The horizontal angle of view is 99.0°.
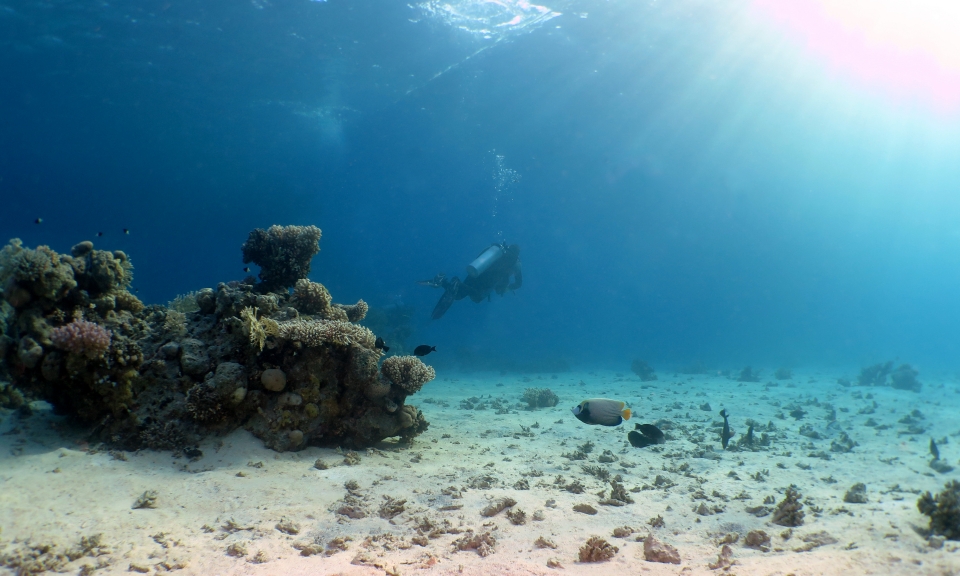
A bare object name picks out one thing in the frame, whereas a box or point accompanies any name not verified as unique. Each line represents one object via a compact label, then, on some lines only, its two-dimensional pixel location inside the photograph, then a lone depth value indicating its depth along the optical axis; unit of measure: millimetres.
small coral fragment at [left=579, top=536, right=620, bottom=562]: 3662
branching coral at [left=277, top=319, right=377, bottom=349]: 6180
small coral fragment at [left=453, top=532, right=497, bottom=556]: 3826
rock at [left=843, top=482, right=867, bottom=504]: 5891
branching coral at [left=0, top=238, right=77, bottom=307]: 5242
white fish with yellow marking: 5643
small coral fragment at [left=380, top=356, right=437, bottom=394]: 7102
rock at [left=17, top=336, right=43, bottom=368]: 5016
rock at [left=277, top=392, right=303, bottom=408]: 6223
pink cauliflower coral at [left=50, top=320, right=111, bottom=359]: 5000
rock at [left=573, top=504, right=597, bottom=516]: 5027
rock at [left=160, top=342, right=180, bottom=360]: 5969
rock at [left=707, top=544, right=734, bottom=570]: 3504
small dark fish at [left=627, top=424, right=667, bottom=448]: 6543
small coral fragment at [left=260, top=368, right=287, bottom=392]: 6023
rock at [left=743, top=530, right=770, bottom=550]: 4117
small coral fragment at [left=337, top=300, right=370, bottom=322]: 8164
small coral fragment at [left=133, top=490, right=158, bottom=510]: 4227
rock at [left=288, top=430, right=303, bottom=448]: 6078
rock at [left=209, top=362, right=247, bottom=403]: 5734
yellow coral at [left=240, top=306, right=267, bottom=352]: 5867
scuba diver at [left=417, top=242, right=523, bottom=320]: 23891
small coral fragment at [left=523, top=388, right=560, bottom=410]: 14359
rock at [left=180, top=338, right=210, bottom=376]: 5871
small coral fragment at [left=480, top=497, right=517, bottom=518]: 4785
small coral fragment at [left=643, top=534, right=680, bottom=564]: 3678
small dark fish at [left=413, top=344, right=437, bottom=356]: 6846
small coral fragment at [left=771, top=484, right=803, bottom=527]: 4727
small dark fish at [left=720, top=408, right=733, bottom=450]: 8988
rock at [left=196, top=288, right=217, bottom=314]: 6863
